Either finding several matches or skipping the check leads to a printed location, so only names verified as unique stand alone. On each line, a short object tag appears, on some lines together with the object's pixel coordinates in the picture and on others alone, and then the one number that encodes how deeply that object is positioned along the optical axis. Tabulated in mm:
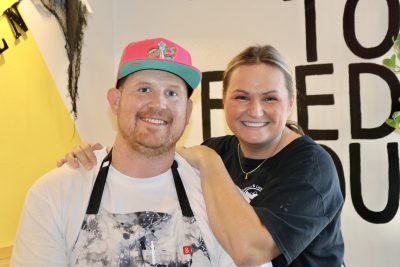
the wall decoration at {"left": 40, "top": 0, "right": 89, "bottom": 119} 2518
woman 1273
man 1133
